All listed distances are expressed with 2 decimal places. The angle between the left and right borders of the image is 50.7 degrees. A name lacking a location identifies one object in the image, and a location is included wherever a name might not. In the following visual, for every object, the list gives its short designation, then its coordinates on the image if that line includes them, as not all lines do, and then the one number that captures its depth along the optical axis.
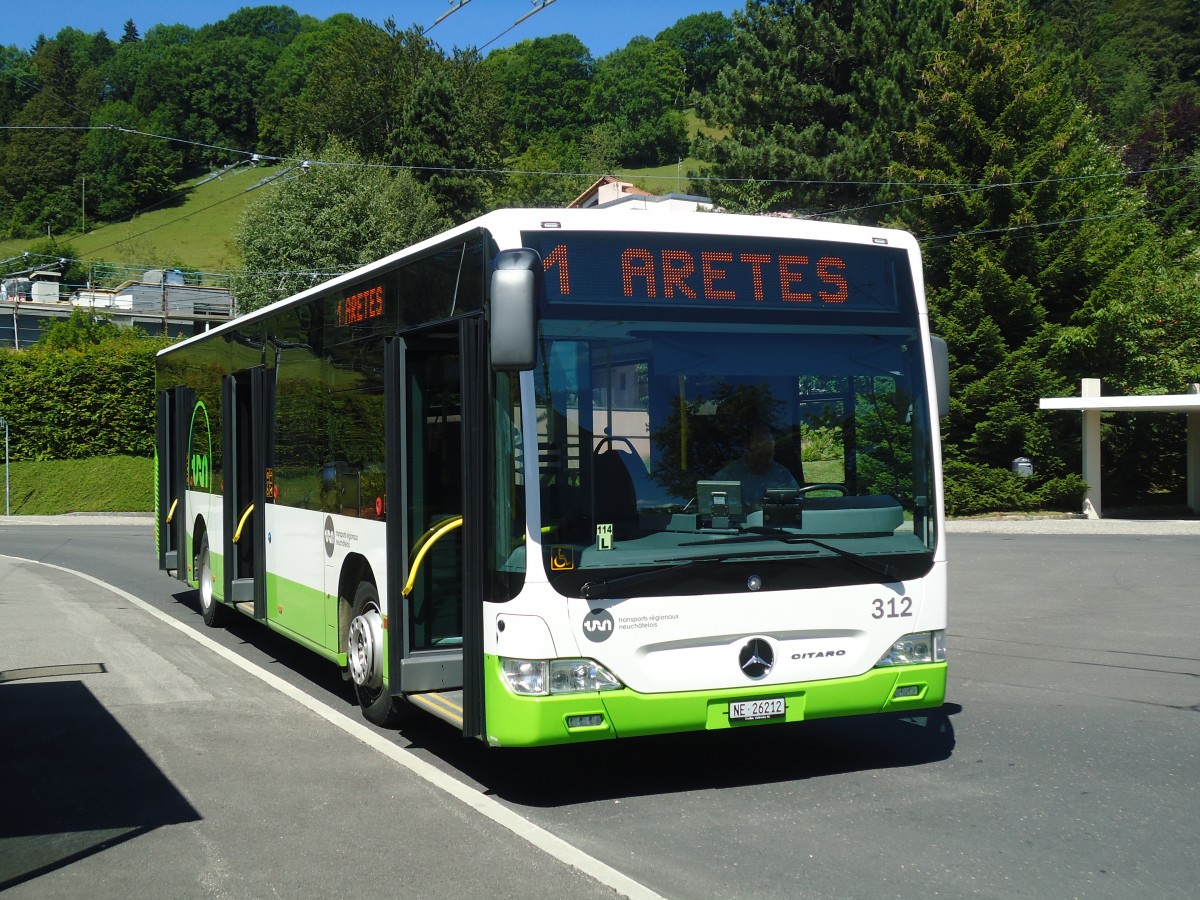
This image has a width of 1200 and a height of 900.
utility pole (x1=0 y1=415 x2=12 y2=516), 39.55
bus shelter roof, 31.59
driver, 6.57
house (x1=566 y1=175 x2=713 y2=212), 64.42
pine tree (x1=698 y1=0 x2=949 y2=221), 43.66
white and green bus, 6.24
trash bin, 33.91
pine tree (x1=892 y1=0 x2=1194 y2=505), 34.31
